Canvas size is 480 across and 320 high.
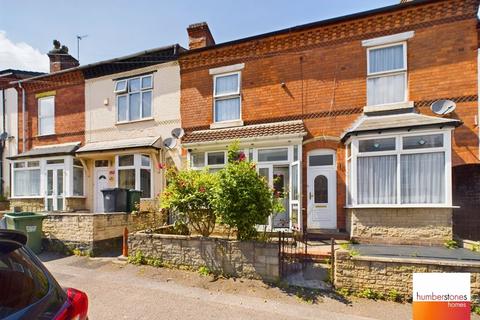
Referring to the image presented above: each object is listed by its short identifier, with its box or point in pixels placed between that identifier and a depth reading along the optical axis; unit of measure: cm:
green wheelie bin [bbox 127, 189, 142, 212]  916
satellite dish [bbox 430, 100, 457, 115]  789
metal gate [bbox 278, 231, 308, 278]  575
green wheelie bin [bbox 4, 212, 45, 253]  761
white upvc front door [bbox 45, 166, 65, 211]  1250
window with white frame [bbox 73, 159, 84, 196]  1248
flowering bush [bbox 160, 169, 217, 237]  643
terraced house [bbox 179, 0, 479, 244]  744
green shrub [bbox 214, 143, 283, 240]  566
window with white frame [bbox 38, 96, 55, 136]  1385
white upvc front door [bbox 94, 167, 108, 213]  1248
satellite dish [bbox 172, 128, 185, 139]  1125
